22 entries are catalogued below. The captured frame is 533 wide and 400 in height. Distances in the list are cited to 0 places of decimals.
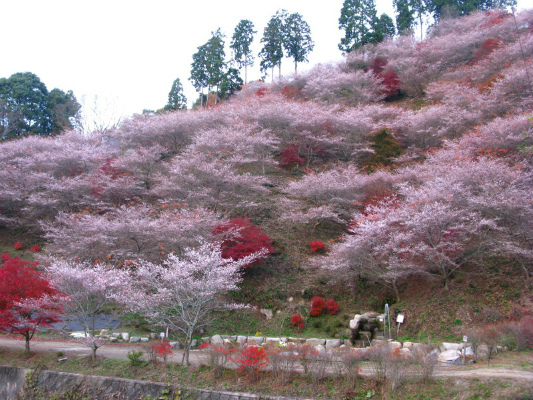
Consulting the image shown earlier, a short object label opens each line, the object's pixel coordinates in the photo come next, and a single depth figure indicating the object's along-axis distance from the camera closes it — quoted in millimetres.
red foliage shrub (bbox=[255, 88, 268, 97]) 33012
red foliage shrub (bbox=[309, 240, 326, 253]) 16344
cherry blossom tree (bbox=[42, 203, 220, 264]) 14070
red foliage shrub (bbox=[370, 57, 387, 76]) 35188
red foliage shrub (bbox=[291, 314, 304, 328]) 12844
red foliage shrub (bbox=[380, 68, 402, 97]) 32969
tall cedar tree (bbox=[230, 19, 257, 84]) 37594
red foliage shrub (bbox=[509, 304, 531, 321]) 10354
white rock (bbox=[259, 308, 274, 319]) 13661
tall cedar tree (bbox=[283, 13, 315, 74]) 38747
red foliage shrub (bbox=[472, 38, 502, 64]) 28272
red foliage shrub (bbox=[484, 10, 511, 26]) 30962
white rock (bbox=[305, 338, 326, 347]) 11134
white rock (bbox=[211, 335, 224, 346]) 11802
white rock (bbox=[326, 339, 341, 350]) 10936
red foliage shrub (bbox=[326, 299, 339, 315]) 13188
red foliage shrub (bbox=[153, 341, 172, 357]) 9070
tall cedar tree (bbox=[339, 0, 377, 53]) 37688
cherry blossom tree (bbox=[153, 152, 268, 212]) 17556
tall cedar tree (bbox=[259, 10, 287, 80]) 38094
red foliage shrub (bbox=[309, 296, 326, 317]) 13188
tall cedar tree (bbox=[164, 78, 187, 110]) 37531
